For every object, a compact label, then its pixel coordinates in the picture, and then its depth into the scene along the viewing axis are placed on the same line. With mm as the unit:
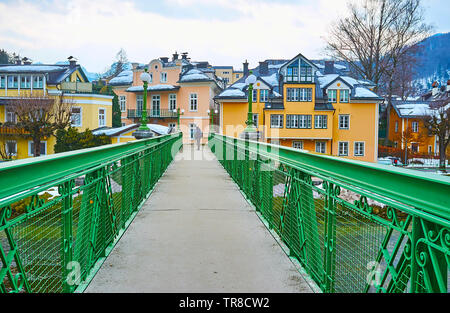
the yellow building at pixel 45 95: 44131
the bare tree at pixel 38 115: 41219
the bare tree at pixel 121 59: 99000
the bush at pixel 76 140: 38406
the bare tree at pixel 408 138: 45184
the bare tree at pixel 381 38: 44062
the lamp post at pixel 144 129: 13086
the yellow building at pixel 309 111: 43625
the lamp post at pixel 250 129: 14148
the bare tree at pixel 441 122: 41656
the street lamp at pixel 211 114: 50850
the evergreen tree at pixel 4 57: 87062
